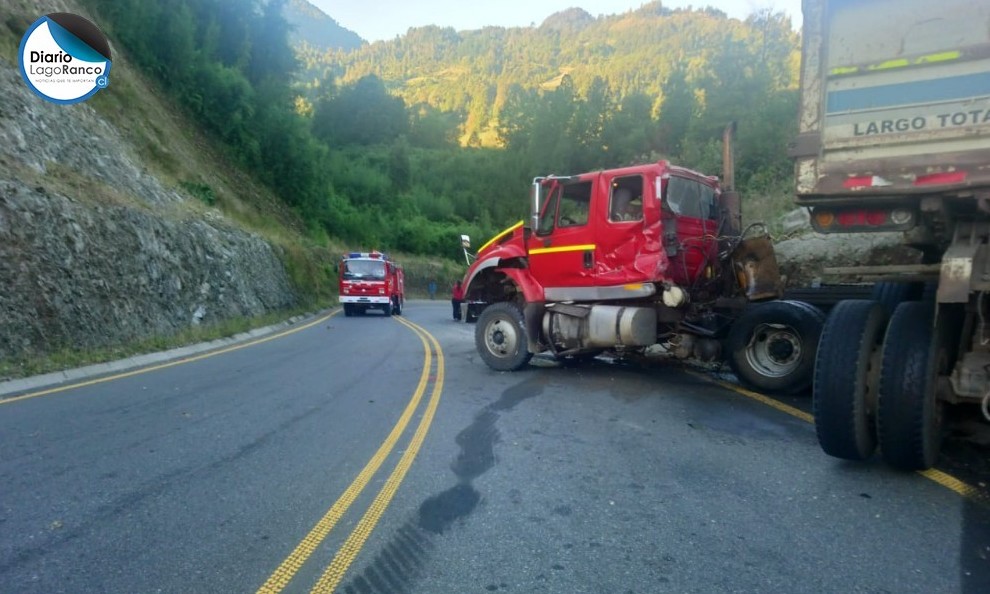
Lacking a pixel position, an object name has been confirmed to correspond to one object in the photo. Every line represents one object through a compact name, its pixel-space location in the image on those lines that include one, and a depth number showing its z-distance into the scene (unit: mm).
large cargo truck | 4410
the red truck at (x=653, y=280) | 8375
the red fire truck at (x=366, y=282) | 29453
